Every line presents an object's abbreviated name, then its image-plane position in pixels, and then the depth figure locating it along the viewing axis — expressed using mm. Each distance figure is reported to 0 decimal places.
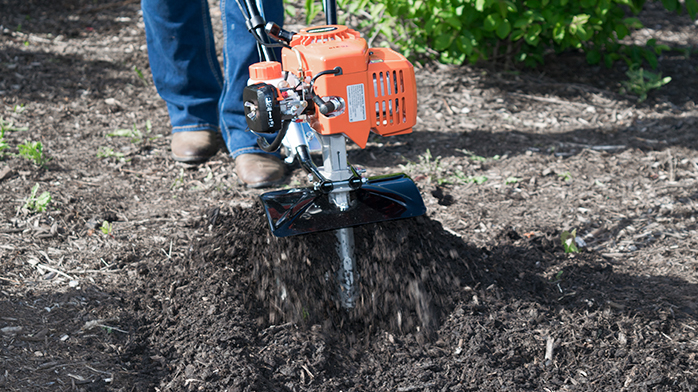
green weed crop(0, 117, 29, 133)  6512
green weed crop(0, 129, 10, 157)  5762
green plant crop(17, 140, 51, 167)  5680
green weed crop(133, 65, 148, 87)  7601
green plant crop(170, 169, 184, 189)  5707
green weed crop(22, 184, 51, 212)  4980
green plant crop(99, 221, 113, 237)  4820
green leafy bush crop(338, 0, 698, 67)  6660
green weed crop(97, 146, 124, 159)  6141
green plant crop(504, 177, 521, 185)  5684
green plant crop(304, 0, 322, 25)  6848
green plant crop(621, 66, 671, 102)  7256
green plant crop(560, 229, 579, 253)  4531
